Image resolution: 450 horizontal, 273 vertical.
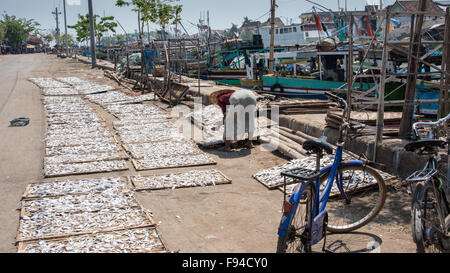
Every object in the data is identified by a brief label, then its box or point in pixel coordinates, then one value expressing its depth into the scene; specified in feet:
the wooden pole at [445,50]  21.81
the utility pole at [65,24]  198.08
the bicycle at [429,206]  12.09
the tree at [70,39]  369.81
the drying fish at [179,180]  22.74
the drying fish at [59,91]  63.96
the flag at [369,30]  50.84
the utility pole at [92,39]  113.60
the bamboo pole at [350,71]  24.81
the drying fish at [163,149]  29.46
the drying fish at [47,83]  73.63
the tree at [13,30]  293.43
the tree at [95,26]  174.36
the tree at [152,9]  101.35
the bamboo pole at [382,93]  21.37
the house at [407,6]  71.81
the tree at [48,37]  411.68
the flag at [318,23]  78.48
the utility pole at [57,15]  266.77
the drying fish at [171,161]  26.63
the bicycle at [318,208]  12.57
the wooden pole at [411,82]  22.68
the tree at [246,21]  401.19
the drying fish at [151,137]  33.88
